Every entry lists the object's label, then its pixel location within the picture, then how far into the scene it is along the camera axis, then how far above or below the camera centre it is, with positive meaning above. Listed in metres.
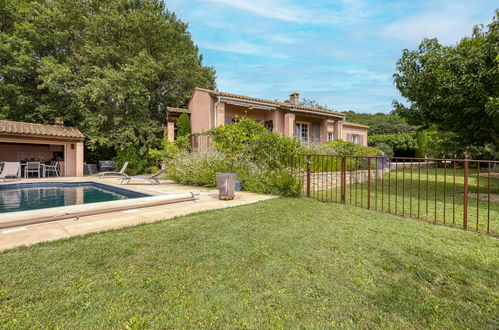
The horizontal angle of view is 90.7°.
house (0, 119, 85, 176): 14.28 +1.32
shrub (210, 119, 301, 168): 8.57 +0.73
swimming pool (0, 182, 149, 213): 7.70 -1.22
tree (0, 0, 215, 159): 16.62 +7.02
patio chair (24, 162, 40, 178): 15.16 -0.29
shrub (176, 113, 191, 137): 16.14 +2.53
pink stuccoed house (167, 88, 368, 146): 14.48 +3.33
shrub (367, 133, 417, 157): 23.89 +2.02
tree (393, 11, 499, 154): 7.11 +2.41
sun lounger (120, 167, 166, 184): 10.76 -0.64
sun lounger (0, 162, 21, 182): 13.18 -0.30
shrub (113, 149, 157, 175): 17.39 +0.24
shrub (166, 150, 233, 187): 9.54 -0.15
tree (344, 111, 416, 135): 38.81 +6.52
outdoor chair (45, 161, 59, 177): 16.25 -0.30
